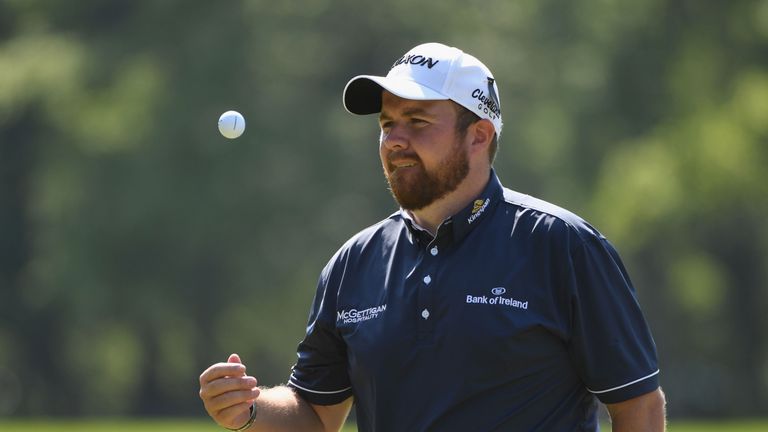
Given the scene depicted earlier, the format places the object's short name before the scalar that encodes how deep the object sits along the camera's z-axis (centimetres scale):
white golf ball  973
